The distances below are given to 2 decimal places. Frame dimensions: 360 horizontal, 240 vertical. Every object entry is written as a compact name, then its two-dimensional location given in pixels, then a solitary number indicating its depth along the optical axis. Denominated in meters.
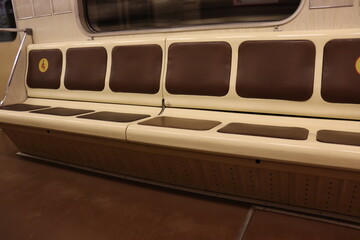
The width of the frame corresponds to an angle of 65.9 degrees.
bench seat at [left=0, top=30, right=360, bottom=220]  1.42
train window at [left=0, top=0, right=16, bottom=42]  3.30
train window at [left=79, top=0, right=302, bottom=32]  2.02
